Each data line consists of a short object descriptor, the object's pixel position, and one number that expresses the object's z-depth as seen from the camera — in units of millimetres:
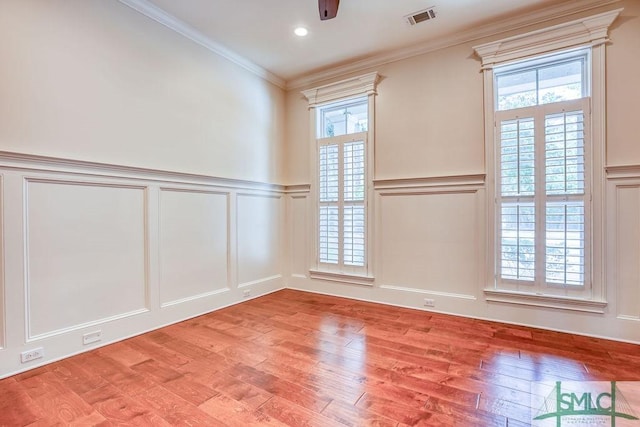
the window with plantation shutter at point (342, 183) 3994
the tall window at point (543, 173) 2814
